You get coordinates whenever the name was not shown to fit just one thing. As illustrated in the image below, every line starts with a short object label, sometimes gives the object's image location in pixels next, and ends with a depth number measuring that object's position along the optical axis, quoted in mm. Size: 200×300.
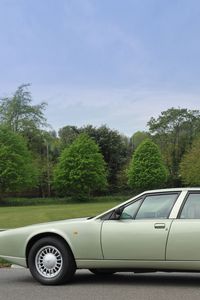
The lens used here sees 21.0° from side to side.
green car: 7695
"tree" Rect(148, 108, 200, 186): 82938
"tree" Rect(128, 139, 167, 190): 67688
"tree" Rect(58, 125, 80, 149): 80869
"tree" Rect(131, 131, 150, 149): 104575
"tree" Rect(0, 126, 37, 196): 61334
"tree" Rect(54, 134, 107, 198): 63688
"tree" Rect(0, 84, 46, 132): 78188
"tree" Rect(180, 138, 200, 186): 66875
